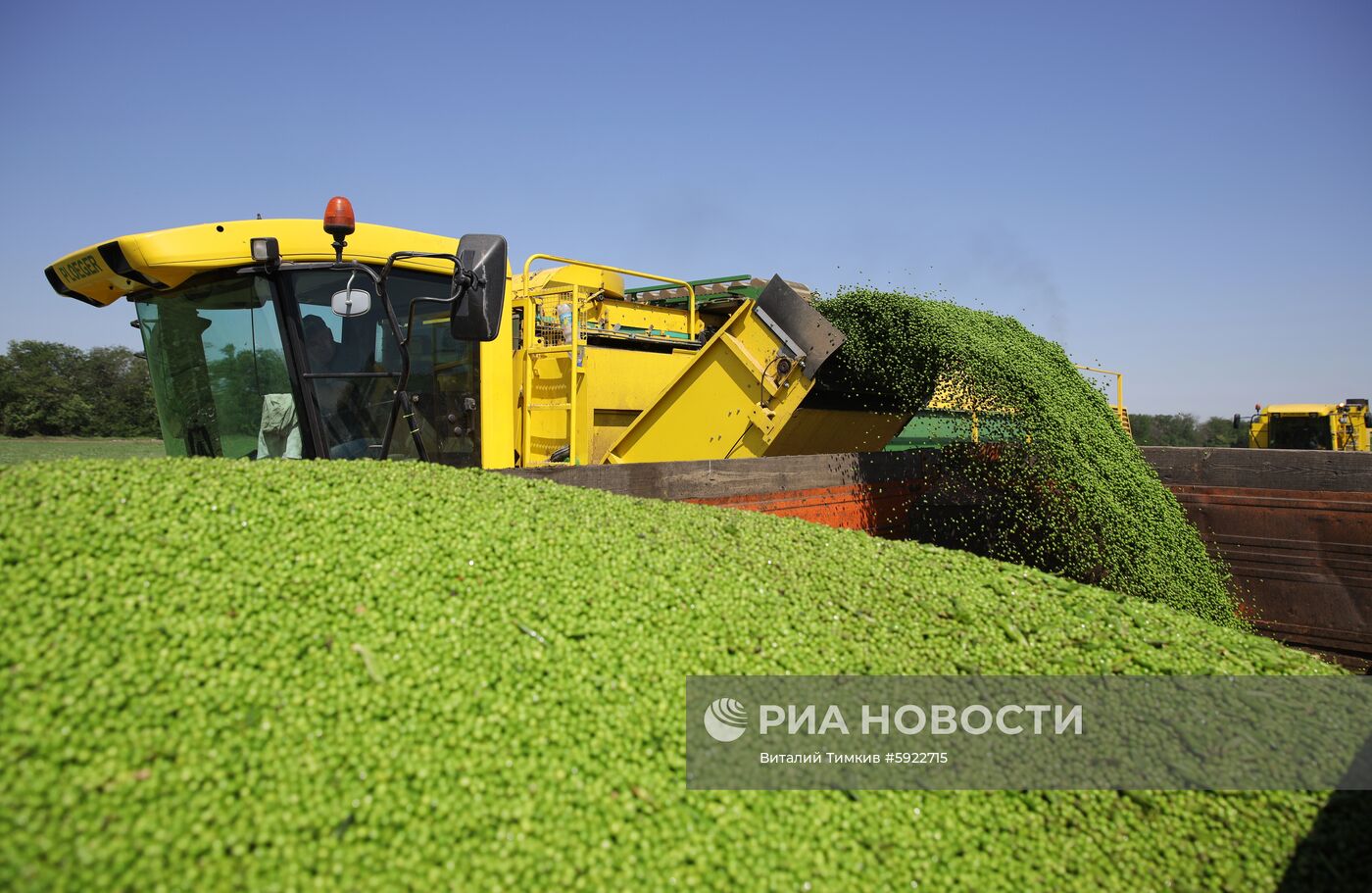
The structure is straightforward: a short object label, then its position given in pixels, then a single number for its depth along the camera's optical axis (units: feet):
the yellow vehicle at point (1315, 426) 45.57
